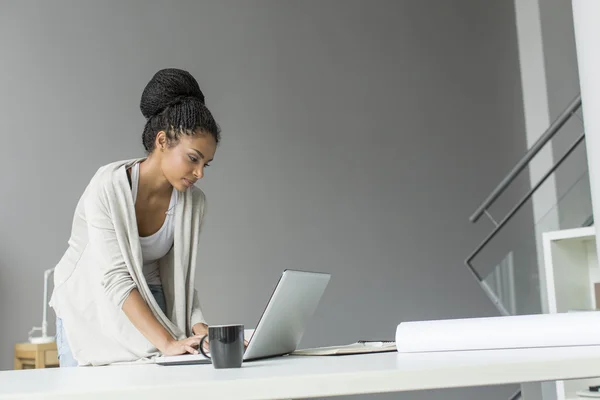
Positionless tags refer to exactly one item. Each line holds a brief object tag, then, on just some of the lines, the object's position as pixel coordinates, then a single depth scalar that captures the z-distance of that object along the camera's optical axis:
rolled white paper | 3.27
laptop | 3.51
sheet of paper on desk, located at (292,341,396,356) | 3.63
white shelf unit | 6.34
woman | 4.48
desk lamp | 7.22
